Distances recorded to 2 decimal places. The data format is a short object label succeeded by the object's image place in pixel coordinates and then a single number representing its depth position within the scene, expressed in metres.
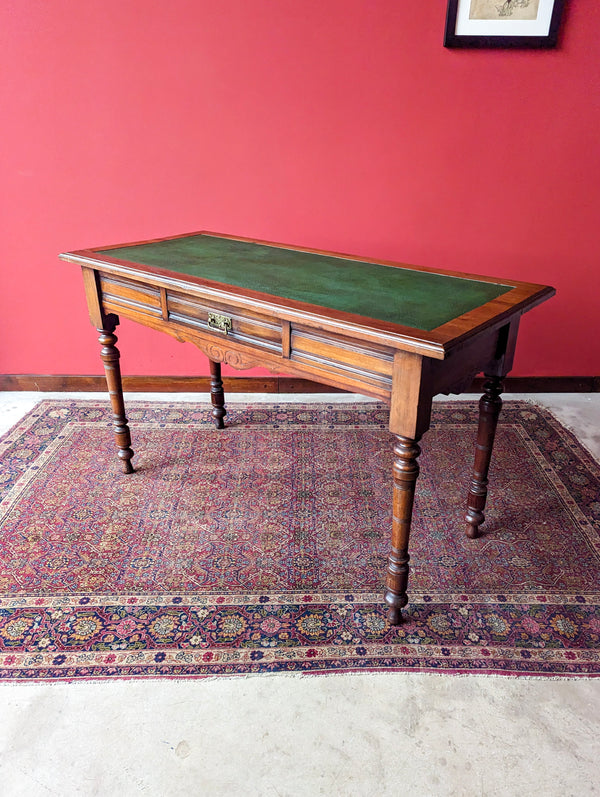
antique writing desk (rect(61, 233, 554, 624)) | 1.58
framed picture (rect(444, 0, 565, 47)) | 2.89
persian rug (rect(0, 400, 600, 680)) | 1.83
